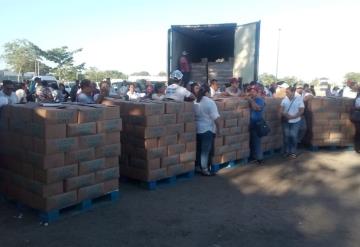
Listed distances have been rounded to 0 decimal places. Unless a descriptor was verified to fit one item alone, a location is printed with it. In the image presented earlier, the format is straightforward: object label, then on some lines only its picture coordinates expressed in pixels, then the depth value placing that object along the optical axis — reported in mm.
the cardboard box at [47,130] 4855
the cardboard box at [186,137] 7052
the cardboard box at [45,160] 4879
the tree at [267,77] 66150
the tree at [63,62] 49750
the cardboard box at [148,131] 6402
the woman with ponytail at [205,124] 7426
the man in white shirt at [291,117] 9336
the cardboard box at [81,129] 5129
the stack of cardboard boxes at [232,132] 7980
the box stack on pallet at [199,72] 13414
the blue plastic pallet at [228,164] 7988
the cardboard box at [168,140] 6684
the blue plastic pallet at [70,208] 5035
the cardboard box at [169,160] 6752
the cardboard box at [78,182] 5177
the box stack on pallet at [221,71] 12949
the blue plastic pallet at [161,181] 6624
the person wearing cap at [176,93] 8234
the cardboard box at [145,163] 6523
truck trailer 11234
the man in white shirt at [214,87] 10359
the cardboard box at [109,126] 5555
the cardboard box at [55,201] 4969
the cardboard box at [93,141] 5320
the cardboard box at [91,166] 5352
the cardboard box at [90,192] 5379
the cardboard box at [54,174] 4918
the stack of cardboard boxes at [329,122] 10406
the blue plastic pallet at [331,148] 10565
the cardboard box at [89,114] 5266
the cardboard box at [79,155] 5152
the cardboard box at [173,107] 6685
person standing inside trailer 12664
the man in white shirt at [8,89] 7727
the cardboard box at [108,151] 5570
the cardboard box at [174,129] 6759
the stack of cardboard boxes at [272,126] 9495
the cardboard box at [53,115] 4859
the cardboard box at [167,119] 6627
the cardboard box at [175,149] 6844
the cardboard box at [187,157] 7127
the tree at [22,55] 52550
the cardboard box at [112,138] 5688
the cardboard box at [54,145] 4871
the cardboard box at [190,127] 7133
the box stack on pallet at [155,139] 6469
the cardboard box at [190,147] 7191
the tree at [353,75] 65288
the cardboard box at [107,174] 5609
